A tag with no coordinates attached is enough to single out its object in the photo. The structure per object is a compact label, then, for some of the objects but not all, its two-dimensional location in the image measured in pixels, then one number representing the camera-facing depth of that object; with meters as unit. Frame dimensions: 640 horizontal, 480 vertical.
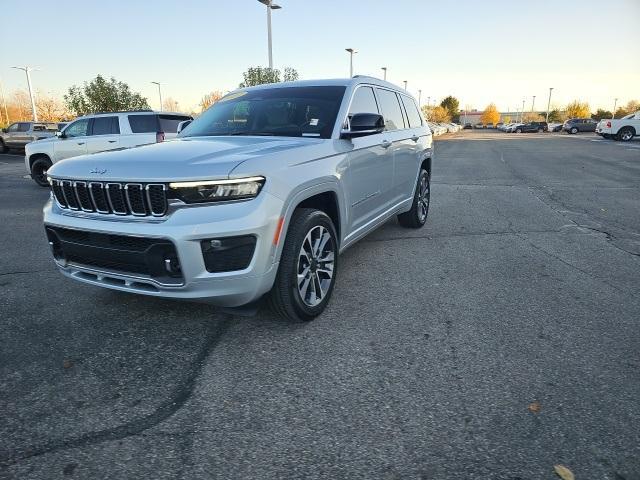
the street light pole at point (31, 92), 49.69
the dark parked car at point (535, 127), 70.50
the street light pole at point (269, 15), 21.45
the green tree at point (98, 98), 33.69
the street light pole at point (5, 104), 75.88
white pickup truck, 28.41
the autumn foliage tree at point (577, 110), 109.66
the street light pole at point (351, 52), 36.44
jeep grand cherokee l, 2.65
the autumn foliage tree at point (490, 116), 158.12
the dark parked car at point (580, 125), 50.72
